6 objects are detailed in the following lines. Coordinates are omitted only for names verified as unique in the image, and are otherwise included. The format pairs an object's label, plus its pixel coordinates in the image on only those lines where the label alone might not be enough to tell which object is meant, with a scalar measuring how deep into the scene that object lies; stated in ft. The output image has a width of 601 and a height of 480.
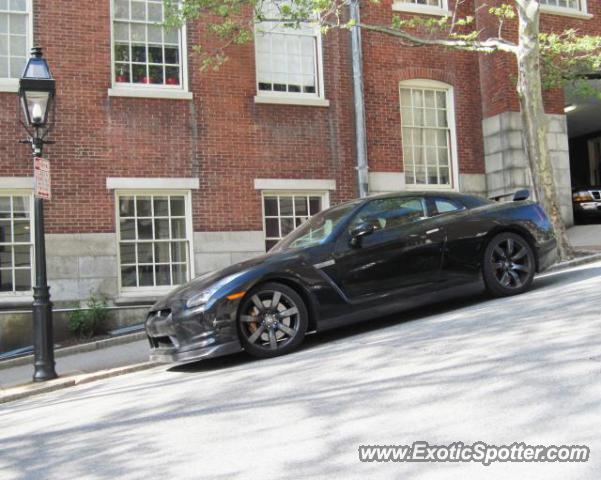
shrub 37.83
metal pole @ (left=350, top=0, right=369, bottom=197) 45.65
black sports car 22.33
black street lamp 27.09
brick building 39.75
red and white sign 27.40
